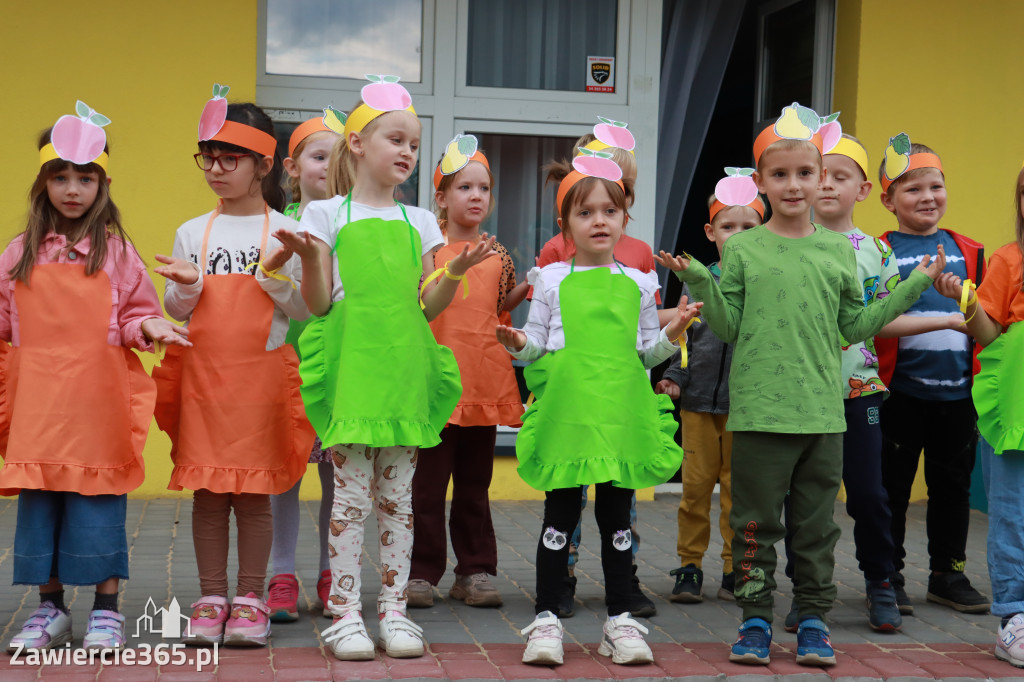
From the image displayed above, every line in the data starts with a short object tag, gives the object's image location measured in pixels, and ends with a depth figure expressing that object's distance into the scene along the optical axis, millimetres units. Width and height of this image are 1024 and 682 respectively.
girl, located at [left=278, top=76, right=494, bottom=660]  3850
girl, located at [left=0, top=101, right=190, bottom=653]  3783
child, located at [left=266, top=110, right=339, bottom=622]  4336
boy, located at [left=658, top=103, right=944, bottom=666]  3920
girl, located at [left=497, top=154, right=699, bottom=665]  3920
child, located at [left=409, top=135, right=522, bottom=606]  4637
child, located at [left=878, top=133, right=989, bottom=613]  4746
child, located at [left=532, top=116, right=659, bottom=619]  4527
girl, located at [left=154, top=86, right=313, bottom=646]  3963
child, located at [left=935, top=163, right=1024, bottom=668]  4105
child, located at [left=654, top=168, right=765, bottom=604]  4863
